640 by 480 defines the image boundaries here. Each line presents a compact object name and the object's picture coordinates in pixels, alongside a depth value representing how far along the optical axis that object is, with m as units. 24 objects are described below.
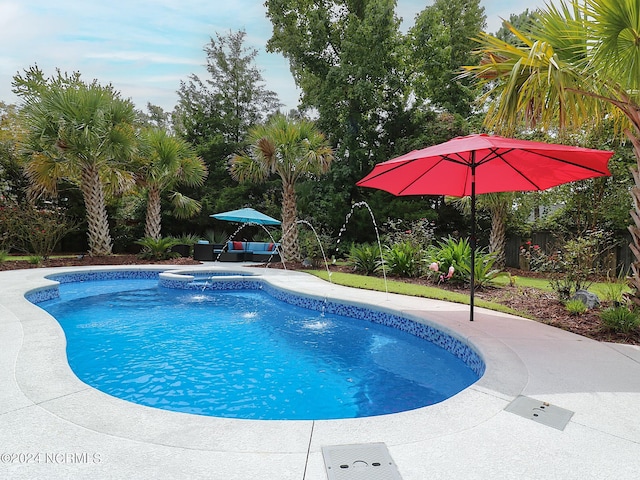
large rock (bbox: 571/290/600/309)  6.13
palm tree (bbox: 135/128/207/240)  15.12
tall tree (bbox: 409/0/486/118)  18.12
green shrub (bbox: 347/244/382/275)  11.62
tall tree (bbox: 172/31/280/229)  23.59
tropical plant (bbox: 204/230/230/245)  19.00
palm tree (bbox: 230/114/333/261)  12.96
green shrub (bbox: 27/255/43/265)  12.47
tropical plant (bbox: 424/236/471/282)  9.15
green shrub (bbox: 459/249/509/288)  8.58
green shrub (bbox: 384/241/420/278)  10.62
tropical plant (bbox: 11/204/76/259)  12.71
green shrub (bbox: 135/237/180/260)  14.91
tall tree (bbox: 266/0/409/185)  17.19
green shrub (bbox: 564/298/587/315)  5.83
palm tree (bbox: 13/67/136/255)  12.46
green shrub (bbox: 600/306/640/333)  4.79
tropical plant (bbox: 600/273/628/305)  5.57
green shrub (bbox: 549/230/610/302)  6.81
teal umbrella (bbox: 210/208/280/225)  15.38
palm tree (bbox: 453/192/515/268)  13.30
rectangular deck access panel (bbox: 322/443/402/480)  1.94
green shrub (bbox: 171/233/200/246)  16.53
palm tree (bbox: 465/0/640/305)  4.28
